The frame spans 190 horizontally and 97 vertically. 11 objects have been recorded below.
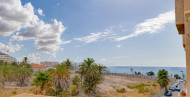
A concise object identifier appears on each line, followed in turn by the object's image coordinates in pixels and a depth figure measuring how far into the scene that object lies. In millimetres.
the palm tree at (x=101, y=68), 30462
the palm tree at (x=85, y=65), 28611
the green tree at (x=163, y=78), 32344
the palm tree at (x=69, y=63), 37397
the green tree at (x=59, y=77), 25141
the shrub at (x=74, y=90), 30770
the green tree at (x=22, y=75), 41031
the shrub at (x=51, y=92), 25431
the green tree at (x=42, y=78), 23641
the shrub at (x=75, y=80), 33250
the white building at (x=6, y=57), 165350
